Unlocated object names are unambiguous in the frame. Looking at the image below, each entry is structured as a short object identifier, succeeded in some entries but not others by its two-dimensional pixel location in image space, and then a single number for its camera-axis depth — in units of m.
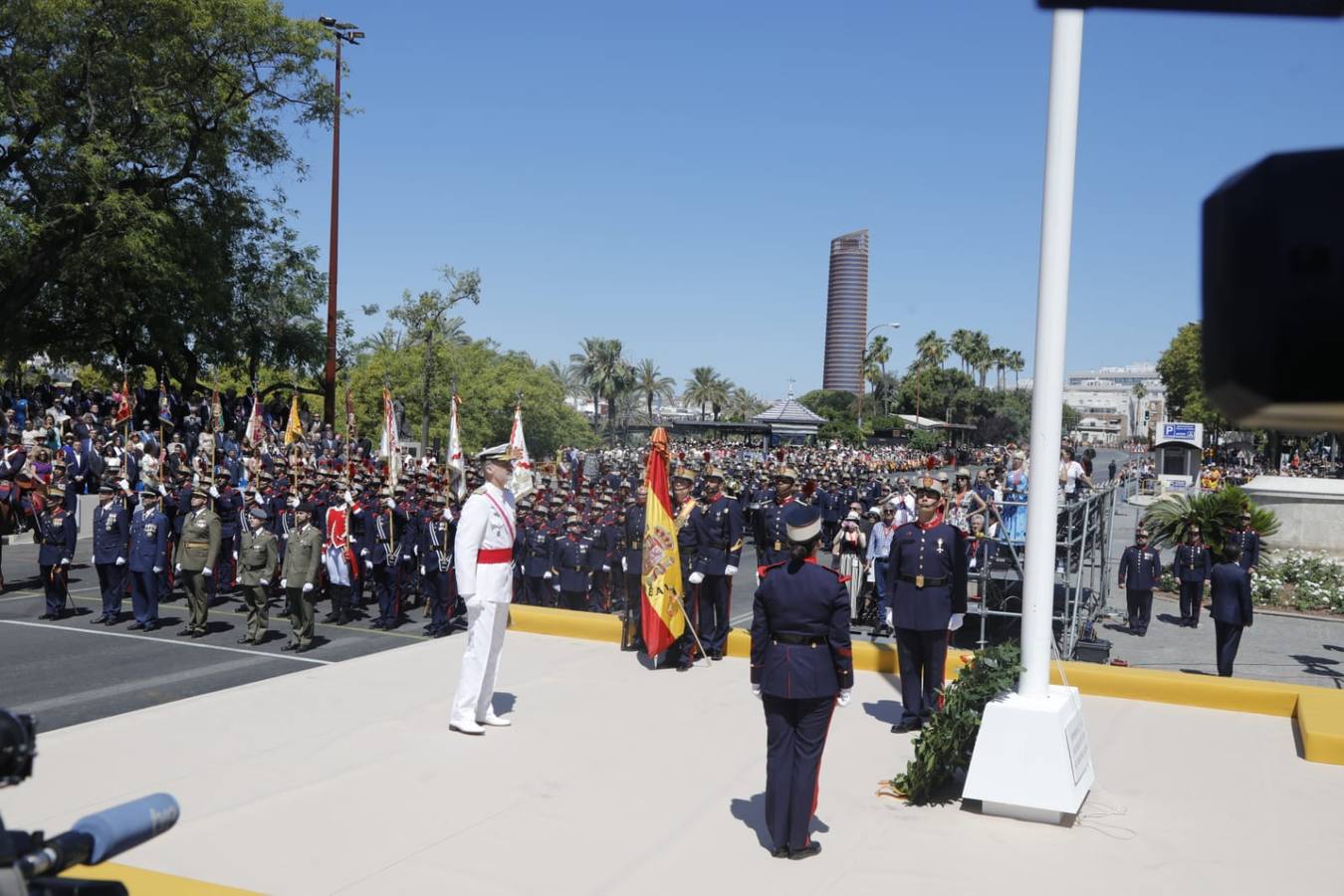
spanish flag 8.95
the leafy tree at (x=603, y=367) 74.31
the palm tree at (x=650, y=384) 82.25
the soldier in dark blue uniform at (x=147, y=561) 12.89
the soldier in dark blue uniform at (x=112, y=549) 13.73
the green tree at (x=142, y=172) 26.09
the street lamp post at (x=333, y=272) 27.73
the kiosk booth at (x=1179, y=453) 39.66
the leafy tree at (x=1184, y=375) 66.12
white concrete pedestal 5.65
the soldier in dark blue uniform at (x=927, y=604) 7.39
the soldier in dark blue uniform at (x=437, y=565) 13.45
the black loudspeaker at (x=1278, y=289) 1.12
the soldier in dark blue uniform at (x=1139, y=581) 15.01
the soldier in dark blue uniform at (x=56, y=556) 13.66
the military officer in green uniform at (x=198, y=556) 12.64
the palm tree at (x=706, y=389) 97.69
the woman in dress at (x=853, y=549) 15.03
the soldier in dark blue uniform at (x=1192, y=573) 15.84
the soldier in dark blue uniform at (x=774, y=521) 9.86
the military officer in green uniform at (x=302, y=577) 11.95
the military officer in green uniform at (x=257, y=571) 12.18
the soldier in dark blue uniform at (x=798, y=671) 5.26
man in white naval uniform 7.17
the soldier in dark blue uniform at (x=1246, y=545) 16.44
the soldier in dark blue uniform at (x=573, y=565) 14.52
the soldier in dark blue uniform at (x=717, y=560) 9.51
